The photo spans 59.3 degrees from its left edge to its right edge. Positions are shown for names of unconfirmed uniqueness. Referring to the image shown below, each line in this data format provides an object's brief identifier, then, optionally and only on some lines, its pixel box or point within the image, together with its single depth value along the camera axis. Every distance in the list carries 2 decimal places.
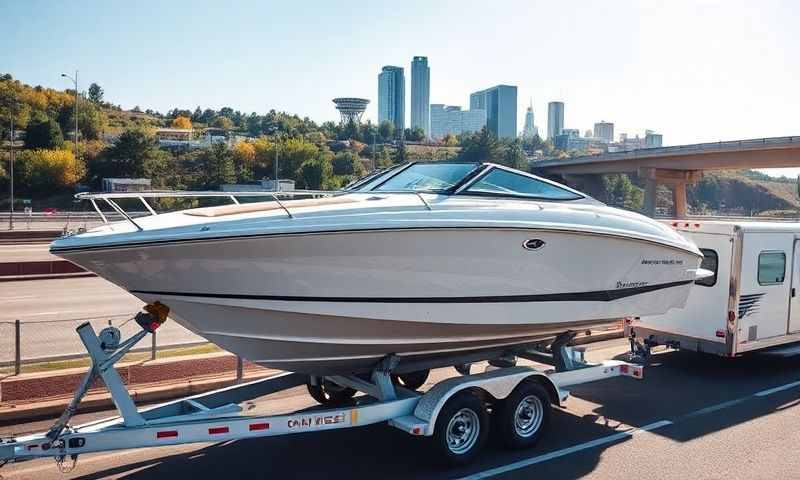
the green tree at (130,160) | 66.12
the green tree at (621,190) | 81.68
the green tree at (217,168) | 64.44
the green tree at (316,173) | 65.56
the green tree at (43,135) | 73.44
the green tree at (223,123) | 159.40
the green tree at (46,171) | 64.00
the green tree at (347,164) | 80.25
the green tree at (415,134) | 140.12
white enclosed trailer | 9.26
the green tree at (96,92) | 154.50
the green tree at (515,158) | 79.09
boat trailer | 5.13
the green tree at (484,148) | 81.56
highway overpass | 46.66
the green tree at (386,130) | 133.00
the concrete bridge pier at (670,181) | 57.62
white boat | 5.34
